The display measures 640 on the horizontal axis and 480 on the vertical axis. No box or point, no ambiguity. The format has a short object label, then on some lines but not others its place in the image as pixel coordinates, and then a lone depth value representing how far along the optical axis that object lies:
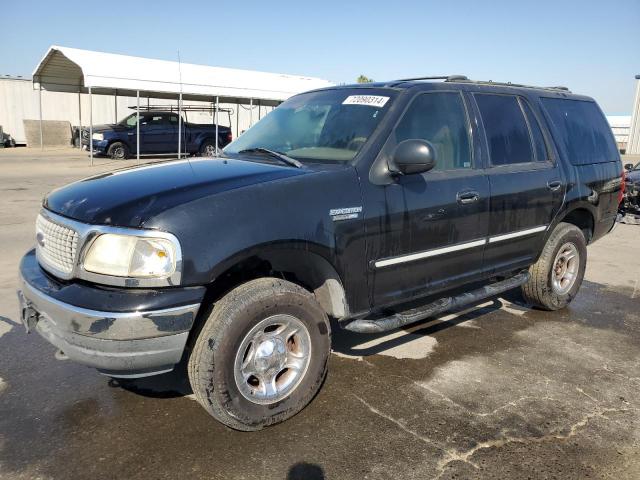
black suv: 2.56
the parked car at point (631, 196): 10.48
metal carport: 19.12
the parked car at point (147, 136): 20.97
